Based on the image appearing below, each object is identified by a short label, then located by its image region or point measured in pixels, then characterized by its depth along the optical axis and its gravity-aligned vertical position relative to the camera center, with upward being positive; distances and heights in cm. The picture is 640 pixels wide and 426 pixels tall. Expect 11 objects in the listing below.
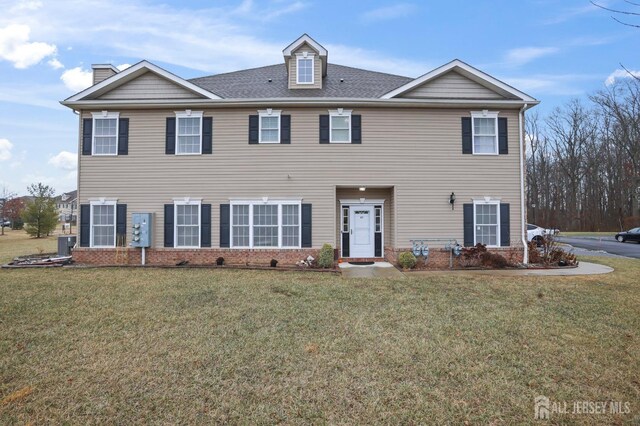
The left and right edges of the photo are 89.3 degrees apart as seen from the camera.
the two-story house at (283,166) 1170 +206
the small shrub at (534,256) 1178 -120
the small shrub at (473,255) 1116 -110
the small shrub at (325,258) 1079 -117
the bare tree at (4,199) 3685 +282
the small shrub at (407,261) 1084 -127
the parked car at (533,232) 1752 -49
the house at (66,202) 6252 +432
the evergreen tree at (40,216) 2572 +53
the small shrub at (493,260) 1100 -127
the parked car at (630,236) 2278 -89
